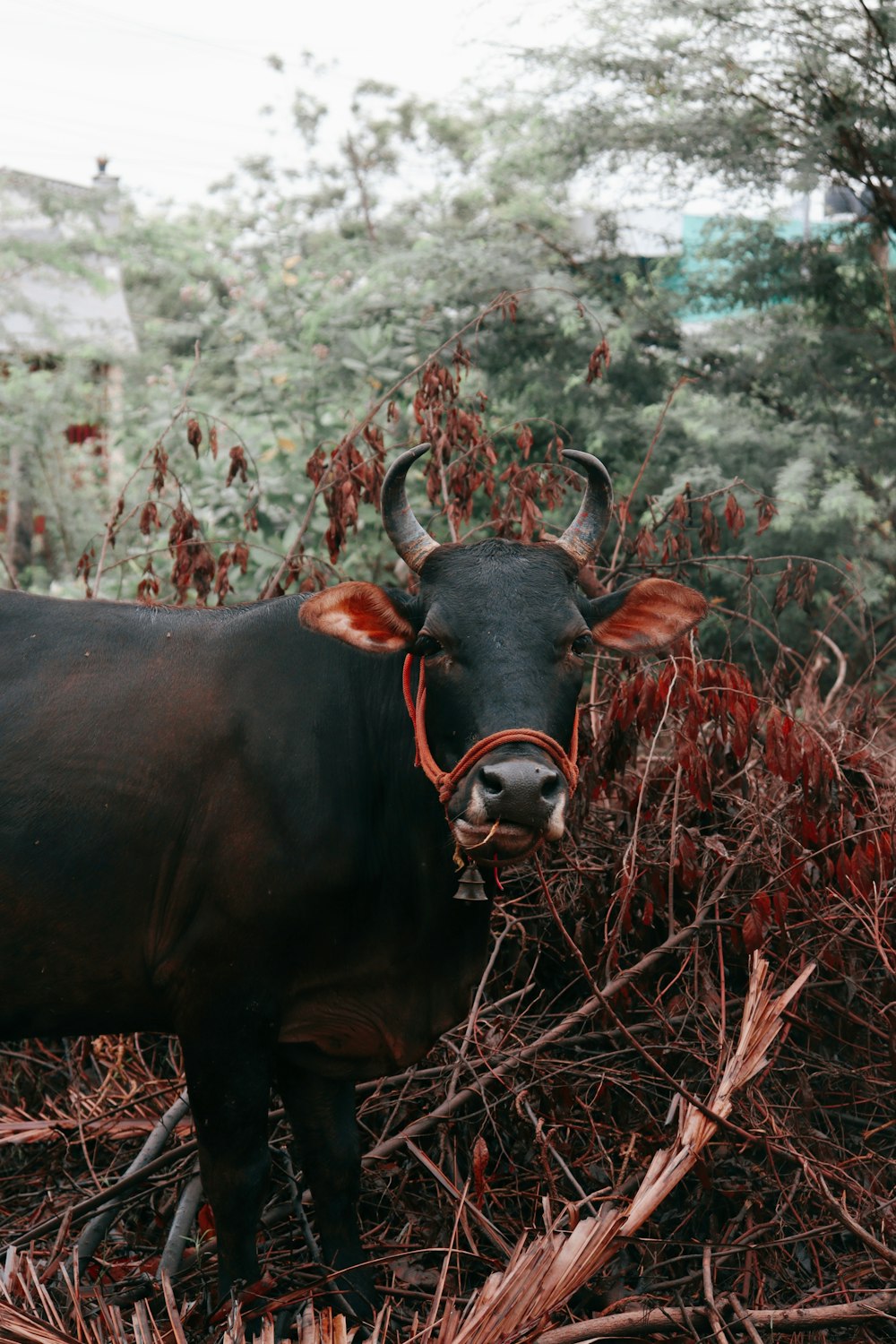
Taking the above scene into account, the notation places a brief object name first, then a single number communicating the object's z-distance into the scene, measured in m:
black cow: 3.75
